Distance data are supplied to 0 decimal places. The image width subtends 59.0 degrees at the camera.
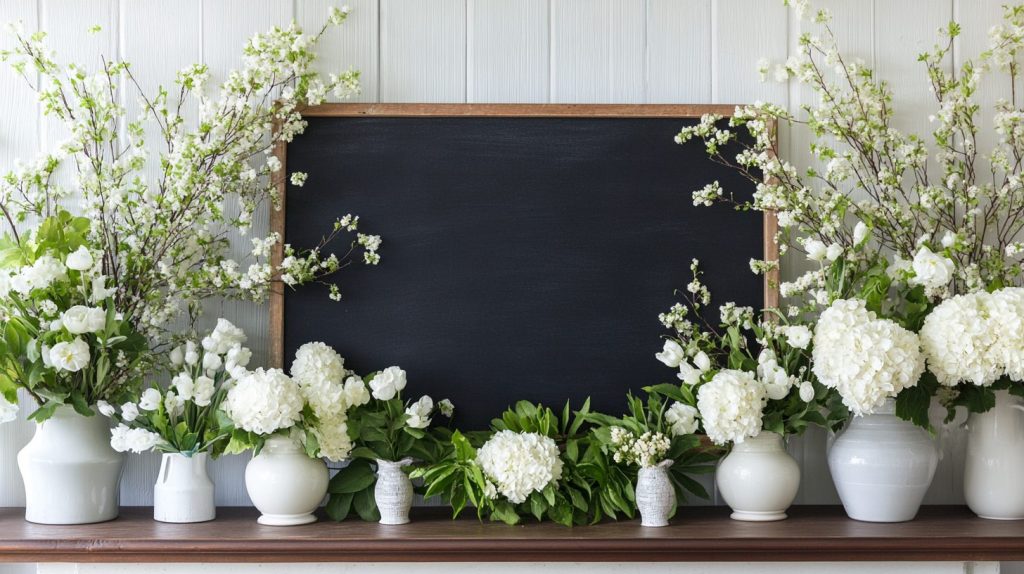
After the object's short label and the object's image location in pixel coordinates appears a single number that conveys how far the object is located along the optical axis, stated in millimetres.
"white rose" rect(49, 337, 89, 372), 1643
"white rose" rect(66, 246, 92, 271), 1664
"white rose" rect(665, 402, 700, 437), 1787
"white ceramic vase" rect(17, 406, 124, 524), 1730
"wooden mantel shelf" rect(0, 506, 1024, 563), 1576
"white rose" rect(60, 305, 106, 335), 1651
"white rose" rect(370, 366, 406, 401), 1773
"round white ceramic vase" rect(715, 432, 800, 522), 1738
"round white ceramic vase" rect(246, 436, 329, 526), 1708
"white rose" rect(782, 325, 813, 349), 1713
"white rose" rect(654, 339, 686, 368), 1818
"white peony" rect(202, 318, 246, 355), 1792
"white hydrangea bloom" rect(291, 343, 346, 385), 1776
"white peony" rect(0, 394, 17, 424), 1681
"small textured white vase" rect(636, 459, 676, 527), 1685
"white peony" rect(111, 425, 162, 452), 1676
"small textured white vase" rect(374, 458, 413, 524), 1729
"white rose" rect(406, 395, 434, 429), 1764
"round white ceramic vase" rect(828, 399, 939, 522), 1717
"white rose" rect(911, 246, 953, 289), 1676
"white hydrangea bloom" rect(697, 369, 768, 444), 1681
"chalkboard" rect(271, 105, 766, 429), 1942
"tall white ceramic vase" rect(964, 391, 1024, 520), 1768
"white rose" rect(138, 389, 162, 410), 1706
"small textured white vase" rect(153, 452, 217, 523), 1741
